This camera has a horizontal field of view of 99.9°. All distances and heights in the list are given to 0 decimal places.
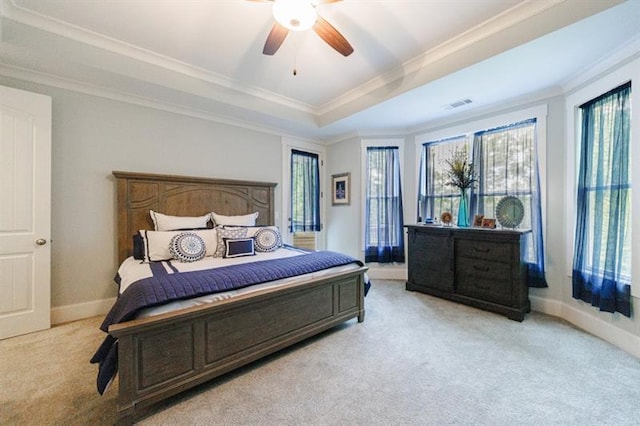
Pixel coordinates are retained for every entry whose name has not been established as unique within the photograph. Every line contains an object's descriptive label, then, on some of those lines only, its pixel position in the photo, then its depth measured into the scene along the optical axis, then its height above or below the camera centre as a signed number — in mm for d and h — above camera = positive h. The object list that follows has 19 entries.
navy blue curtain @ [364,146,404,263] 4516 +59
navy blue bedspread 1557 -530
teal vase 3566 +4
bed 1556 -824
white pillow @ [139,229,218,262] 2674 -367
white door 2445 -46
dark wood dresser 2914 -664
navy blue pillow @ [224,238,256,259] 2824 -404
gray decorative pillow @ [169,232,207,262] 2635 -385
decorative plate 3125 +12
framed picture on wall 4805 +399
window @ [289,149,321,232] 4727 +334
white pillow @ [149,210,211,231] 3105 -155
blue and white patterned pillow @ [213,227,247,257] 2887 -284
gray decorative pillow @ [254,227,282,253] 3158 -358
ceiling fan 1688 +1290
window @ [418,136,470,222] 4004 +464
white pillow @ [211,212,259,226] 3519 -138
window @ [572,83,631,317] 2316 +67
